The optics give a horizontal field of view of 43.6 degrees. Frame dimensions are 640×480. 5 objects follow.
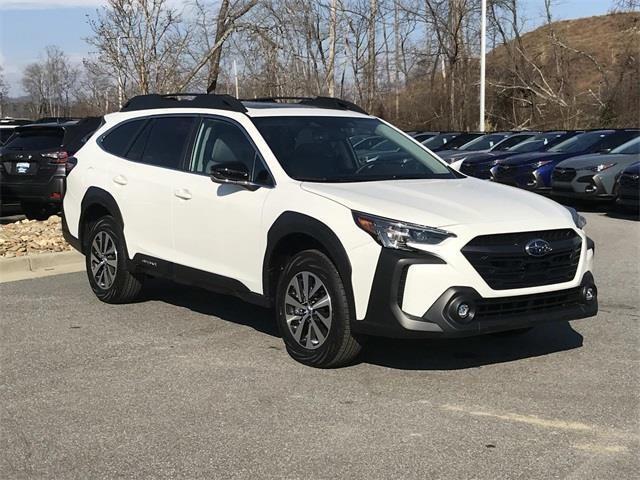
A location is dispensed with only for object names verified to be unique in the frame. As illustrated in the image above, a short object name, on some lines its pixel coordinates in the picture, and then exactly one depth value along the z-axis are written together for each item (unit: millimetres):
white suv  4848
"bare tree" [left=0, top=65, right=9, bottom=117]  58900
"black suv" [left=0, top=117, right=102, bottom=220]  12703
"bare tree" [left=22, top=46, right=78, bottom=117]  58594
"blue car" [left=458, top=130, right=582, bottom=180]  17094
